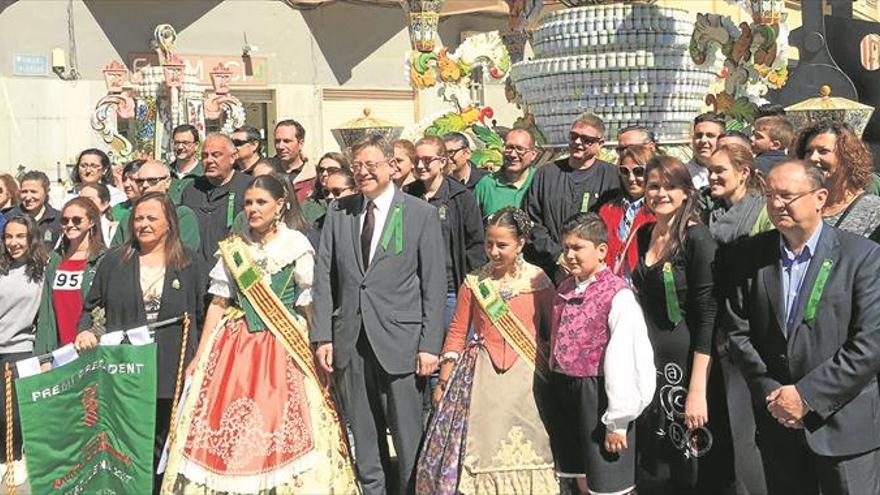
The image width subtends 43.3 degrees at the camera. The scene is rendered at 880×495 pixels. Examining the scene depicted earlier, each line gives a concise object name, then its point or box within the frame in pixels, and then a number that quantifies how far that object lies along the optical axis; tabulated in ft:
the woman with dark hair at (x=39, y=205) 23.38
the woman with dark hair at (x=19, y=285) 19.88
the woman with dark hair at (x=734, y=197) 15.35
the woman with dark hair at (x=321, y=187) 21.02
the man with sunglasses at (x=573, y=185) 19.48
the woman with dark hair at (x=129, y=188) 22.51
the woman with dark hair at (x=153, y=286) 17.20
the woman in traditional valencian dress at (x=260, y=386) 16.17
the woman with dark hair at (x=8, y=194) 24.73
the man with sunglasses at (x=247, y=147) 23.26
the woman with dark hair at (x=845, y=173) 14.29
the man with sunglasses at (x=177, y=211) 19.11
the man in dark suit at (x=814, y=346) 12.29
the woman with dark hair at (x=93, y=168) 25.40
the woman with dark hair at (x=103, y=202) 21.83
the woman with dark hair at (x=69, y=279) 18.97
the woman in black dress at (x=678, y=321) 14.46
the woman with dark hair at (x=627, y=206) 17.48
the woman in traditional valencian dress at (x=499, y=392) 16.06
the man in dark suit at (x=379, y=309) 16.78
